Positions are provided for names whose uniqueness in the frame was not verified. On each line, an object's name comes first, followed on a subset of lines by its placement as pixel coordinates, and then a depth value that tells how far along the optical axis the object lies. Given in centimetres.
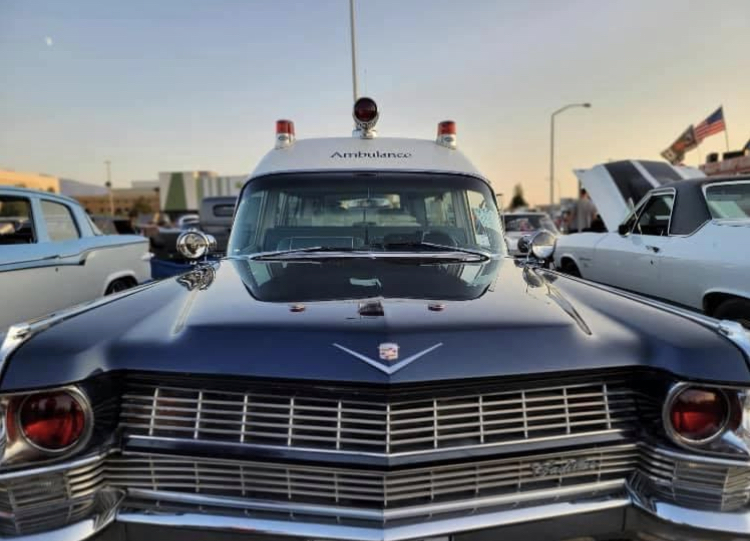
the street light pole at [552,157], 3549
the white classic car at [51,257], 509
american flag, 1712
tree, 9138
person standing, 1540
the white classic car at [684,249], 460
